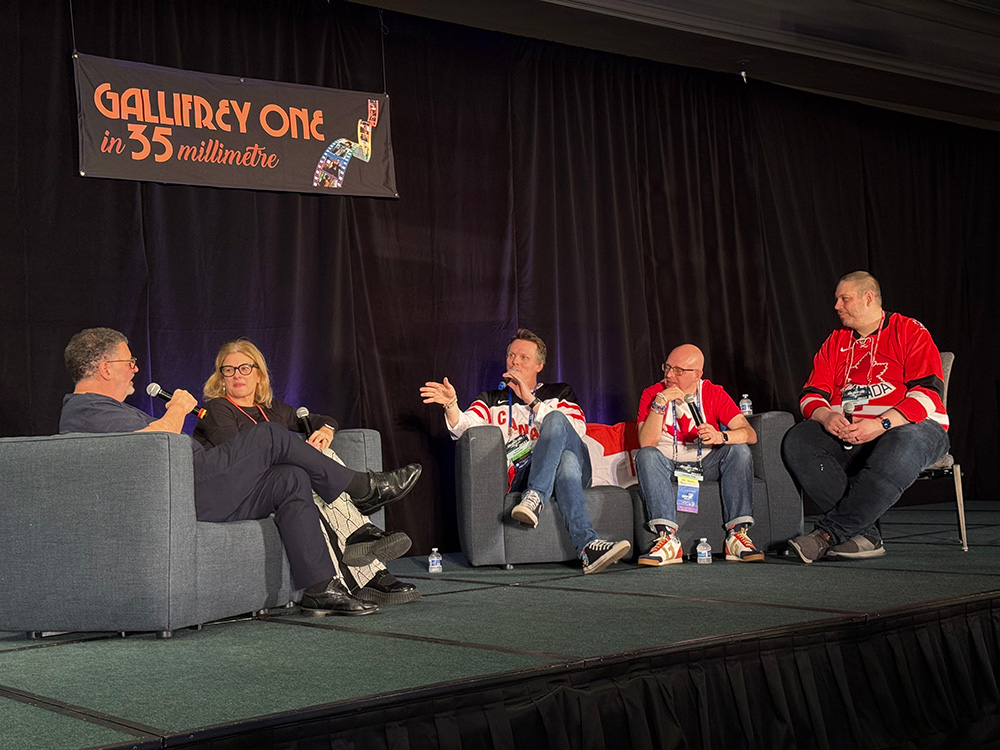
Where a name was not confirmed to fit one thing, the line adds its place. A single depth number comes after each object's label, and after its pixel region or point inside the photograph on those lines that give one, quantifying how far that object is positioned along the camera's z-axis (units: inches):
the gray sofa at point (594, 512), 167.6
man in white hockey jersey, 160.6
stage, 78.4
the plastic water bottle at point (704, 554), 166.9
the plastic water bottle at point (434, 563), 171.2
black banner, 173.2
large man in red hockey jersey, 159.3
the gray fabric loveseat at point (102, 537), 112.2
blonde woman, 133.0
